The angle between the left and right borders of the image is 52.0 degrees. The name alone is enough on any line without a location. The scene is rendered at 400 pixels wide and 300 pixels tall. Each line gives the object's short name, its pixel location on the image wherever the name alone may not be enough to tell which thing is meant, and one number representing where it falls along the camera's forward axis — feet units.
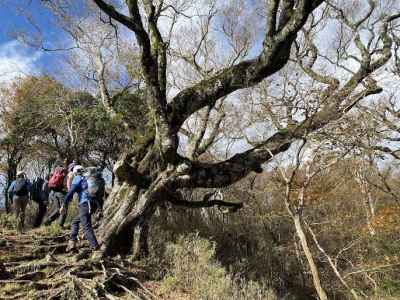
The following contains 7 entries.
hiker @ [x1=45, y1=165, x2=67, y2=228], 33.53
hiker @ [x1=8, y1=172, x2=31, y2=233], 31.67
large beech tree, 25.98
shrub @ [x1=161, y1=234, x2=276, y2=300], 24.36
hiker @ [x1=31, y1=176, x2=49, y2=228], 34.58
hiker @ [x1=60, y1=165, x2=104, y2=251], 24.68
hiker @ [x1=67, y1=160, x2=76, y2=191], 30.61
